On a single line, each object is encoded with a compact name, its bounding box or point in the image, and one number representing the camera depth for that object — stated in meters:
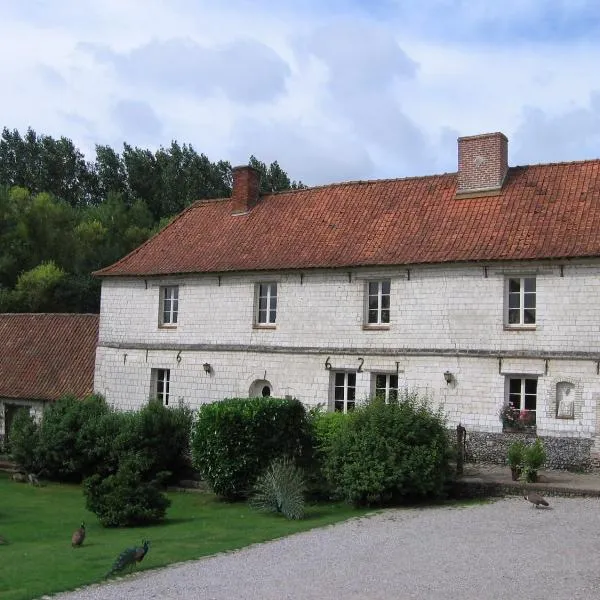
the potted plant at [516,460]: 18.89
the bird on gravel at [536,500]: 16.45
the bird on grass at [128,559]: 12.25
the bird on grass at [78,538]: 15.09
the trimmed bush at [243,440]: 20.44
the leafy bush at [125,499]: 17.86
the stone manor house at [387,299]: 20.72
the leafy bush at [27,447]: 25.45
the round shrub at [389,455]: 18.02
